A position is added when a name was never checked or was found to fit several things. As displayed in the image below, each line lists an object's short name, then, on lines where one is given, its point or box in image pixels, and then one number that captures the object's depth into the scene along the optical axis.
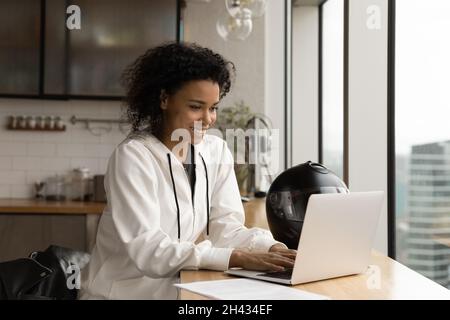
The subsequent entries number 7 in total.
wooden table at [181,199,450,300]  1.46
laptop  1.50
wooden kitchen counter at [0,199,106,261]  4.34
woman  1.72
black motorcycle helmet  1.99
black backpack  1.78
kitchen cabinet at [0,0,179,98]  4.65
